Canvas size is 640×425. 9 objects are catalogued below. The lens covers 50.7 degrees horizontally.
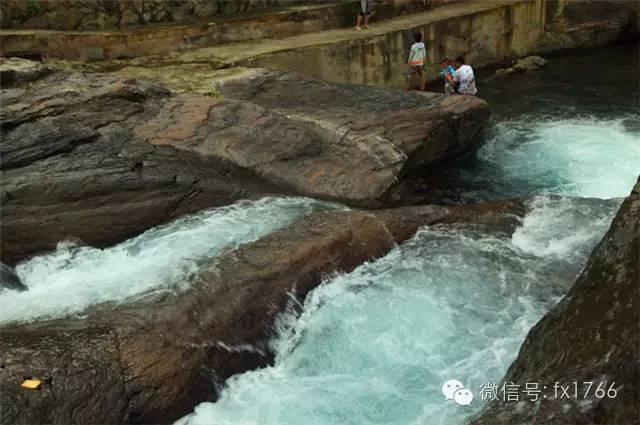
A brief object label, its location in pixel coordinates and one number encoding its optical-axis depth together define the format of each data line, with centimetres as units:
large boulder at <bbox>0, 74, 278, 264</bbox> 764
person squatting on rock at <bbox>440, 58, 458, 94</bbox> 1190
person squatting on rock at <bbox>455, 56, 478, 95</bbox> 1180
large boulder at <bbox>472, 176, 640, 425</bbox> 356
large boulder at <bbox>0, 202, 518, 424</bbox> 491
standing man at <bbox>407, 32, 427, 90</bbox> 1357
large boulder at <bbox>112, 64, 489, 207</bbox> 883
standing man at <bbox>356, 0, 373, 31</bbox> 1527
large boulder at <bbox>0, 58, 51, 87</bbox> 948
